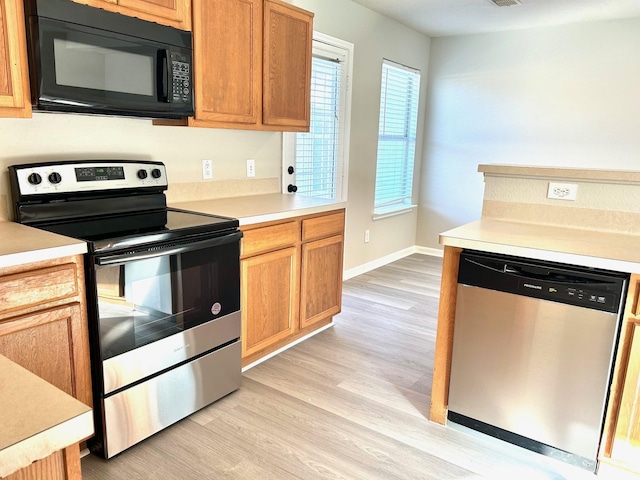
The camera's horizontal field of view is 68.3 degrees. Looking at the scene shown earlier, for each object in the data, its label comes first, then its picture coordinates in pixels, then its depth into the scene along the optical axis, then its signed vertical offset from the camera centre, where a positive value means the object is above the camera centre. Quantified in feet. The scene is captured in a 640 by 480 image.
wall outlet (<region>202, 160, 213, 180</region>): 9.56 -0.53
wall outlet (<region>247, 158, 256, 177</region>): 10.68 -0.51
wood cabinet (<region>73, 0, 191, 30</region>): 6.61 +1.91
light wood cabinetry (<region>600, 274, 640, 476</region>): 5.77 -2.99
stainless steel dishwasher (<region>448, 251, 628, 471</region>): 5.90 -2.57
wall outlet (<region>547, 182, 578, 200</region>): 7.59 -0.56
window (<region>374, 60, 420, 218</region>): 15.87 +0.41
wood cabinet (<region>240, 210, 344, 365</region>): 8.41 -2.58
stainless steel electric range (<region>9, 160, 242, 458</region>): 6.04 -2.05
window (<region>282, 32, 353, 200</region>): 12.15 +0.29
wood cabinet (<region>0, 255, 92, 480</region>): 5.08 -2.06
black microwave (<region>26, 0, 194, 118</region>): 5.88 +1.06
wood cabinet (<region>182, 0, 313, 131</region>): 8.09 +1.49
